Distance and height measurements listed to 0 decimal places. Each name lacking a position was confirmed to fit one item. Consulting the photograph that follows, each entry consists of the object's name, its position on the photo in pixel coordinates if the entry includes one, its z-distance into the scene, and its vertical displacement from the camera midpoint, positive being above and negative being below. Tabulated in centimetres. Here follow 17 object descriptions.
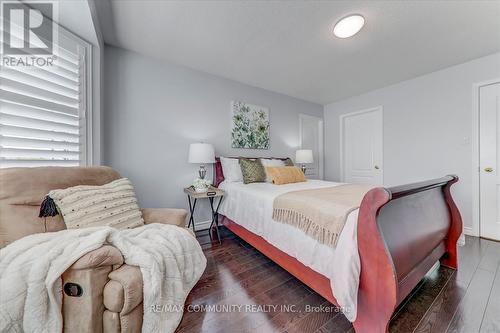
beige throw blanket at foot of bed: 119 -31
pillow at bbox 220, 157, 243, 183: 267 -5
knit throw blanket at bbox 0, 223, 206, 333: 76 -48
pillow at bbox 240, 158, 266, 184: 256 -6
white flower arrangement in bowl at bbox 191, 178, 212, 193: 239 -23
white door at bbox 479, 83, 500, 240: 235 +10
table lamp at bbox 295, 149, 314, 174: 353 +18
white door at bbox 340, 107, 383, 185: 349 +39
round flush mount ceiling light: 174 +135
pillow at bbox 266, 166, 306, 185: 253 -12
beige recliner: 83 -49
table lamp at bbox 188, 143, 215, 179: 240 +17
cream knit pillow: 113 -26
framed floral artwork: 309 +69
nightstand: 226 -45
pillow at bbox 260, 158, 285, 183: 289 +7
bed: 98 -55
